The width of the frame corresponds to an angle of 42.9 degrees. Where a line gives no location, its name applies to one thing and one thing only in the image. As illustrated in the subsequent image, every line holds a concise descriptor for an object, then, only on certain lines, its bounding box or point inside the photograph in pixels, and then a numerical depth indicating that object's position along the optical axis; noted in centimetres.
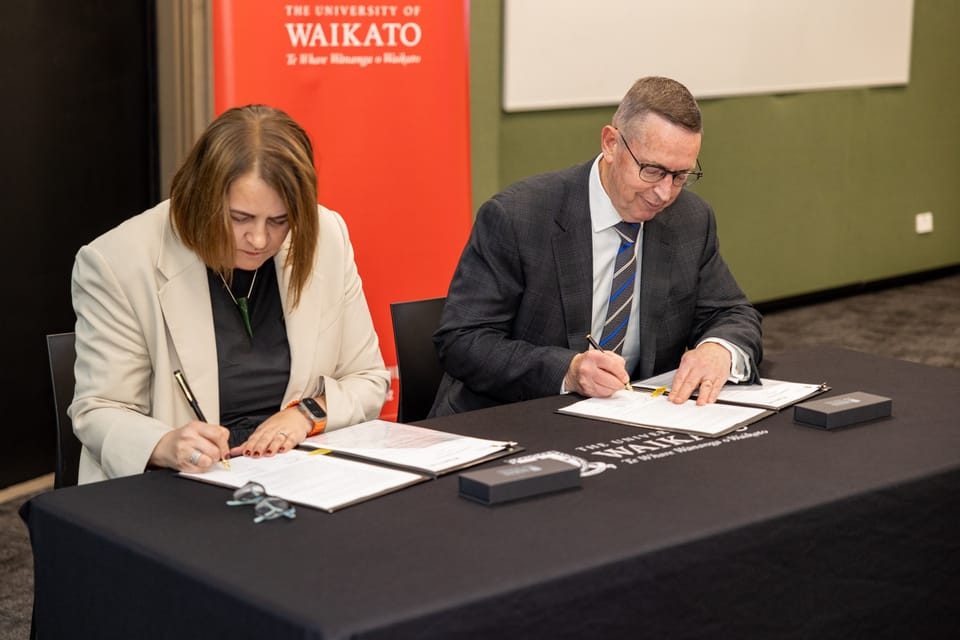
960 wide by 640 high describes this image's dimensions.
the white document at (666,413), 229
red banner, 392
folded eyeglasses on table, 175
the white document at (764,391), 247
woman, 225
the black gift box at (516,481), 183
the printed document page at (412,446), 203
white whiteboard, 586
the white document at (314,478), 184
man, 277
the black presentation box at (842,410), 229
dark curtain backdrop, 404
